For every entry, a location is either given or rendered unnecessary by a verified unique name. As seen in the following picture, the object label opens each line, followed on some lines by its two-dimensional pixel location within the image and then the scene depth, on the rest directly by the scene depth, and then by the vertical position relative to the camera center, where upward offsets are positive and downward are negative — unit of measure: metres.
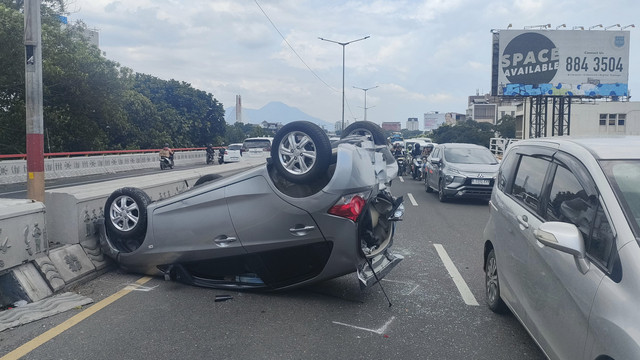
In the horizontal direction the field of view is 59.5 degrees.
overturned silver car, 5.39 -0.82
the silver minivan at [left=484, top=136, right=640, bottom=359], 2.76 -0.61
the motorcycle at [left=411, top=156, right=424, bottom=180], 23.44 -0.97
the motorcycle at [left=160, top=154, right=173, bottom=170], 30.02 -1.06
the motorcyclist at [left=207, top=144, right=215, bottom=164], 39.28 -0.74
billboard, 38.09 +5.77
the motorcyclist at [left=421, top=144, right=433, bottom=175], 25.11 -0.29
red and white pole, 8.71 +0.70
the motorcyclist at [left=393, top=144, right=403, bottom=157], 24.31 -0.28
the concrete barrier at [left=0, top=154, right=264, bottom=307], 5.43 -1.07
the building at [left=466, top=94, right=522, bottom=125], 138.25 +8.54
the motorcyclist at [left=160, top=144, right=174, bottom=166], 30.19 -0.57
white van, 31.16 -0.19
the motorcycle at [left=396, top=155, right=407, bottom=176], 23.92 -0.88
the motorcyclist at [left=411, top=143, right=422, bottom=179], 23.53 -0.93
